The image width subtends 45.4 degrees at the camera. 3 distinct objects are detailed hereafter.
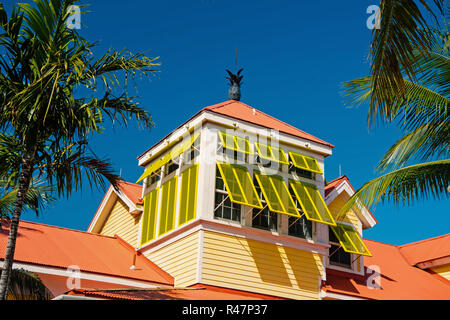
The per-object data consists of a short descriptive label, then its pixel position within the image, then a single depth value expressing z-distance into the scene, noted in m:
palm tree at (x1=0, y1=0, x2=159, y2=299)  10.12
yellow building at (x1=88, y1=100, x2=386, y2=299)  17.03
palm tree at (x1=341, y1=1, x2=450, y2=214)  11.05
